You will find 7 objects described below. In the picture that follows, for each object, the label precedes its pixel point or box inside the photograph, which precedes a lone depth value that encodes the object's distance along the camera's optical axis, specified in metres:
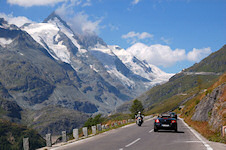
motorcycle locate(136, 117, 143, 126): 44.40
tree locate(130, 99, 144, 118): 161.75
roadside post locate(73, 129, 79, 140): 25.94
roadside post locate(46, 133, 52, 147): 20.92
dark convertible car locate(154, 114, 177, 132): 29.21
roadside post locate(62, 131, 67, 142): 23.98
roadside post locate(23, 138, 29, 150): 18.97
